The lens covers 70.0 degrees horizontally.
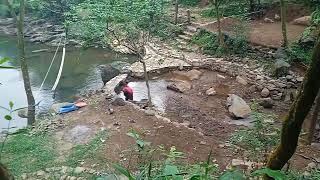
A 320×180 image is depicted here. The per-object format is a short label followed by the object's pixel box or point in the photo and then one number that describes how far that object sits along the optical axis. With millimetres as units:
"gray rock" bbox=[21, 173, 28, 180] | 3305
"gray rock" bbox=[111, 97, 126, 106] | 5221
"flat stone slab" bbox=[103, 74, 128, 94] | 6177
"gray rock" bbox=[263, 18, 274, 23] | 9343
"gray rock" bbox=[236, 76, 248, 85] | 6399
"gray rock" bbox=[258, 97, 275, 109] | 5411
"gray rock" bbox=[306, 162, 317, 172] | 3276
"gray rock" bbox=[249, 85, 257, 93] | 6084
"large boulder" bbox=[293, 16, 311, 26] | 8370
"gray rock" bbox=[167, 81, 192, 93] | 6249
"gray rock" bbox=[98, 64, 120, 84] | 7089
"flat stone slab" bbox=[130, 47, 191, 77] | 7335
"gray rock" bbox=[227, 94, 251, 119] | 5201
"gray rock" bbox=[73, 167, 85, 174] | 3389
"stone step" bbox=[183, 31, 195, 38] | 9352
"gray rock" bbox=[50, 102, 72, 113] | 5548
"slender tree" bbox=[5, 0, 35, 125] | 4832
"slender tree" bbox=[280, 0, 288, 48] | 6651
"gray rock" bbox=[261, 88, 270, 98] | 5829
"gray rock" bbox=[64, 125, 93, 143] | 4301
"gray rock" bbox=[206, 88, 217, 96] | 6093
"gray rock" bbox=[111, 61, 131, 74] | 7189
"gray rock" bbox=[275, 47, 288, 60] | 6710
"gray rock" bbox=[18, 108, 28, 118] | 6329
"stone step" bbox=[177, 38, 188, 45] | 9099
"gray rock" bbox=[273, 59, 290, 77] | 6328
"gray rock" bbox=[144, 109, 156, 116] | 4896
